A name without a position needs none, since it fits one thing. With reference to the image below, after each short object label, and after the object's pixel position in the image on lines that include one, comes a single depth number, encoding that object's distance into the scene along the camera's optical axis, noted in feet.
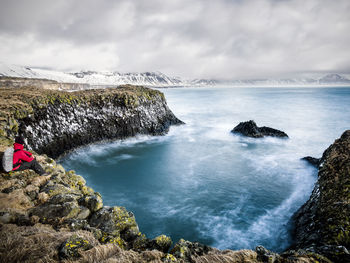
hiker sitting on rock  24.81
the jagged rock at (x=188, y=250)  15.11
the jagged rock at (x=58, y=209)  18.17
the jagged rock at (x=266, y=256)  14.39
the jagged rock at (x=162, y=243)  17.92
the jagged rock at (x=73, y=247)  12.32
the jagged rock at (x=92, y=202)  21.42
